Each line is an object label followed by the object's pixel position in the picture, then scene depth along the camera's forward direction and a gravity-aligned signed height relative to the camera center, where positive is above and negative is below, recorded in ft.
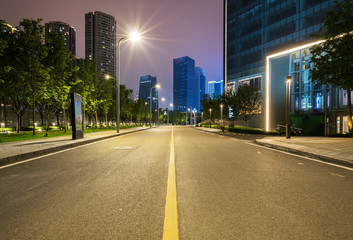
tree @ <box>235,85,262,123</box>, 118.83 +9.00
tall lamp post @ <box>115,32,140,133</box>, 79.36 +29.14
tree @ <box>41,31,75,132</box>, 75.25 +18.90
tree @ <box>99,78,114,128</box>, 134.39 +16.36
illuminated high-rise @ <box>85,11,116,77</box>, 594.65 +209.04
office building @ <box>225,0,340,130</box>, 114.52 +50.68
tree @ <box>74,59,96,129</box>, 102.52 +19.07
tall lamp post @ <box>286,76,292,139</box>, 55.57 +2.44
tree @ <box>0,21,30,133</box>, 61.87 +14.94
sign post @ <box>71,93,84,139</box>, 52.22 -0.23
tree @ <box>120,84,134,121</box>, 179.38 +12.59
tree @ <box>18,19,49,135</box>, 63.72 +18.71
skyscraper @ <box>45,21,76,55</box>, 609.83 +253.91
